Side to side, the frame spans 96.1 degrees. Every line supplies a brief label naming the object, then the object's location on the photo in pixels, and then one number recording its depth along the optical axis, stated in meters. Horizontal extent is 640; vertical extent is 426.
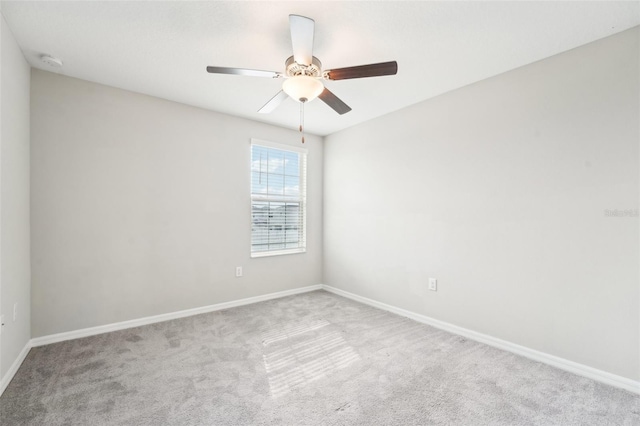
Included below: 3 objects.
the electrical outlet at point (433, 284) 3.07
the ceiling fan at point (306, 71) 1.73
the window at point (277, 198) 3.94
